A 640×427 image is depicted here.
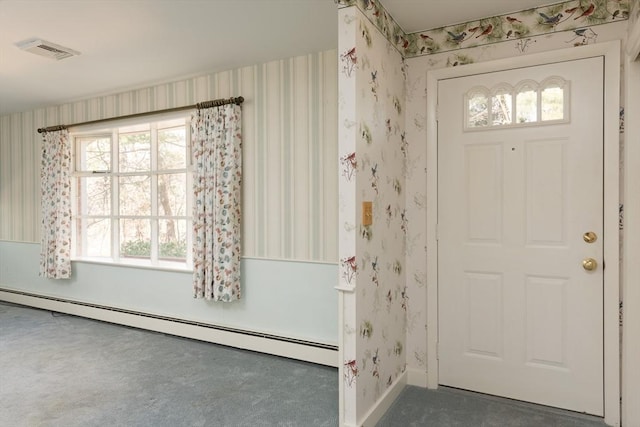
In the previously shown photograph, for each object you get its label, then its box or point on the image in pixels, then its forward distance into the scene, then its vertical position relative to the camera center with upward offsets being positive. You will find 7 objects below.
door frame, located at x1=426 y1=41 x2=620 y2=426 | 2.20 -0.01
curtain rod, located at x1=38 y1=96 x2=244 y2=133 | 3.42 +0.91
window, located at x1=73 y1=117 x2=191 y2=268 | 3.96 +0.16
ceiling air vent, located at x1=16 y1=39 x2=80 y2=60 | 2.85 +1.17
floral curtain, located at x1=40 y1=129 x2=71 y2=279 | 4.46 +0.07
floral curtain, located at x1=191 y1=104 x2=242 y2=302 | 3.41 +0.06
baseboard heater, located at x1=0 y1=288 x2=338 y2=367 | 3.17 -1.07
